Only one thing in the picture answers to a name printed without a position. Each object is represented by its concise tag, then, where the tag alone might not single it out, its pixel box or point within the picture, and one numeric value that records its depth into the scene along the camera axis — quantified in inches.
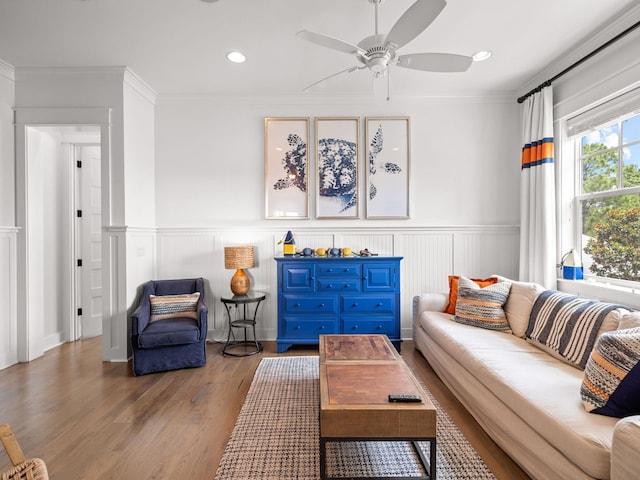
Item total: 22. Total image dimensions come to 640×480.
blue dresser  139.9
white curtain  133.3
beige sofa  52.0
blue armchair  120.3
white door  165.9
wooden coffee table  62.4
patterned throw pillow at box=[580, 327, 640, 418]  57.6
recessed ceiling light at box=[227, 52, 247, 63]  122.4
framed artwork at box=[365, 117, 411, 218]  159.6
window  109.0
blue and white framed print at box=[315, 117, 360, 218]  159.5
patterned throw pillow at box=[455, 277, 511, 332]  115.2
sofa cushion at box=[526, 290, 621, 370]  83.1
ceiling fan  73.2
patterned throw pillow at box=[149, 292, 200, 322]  135.2
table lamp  142.2
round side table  141.4
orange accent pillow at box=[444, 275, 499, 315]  131.5
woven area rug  69.4
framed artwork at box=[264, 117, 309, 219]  159.3
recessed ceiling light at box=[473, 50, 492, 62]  121.7
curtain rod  98.5
